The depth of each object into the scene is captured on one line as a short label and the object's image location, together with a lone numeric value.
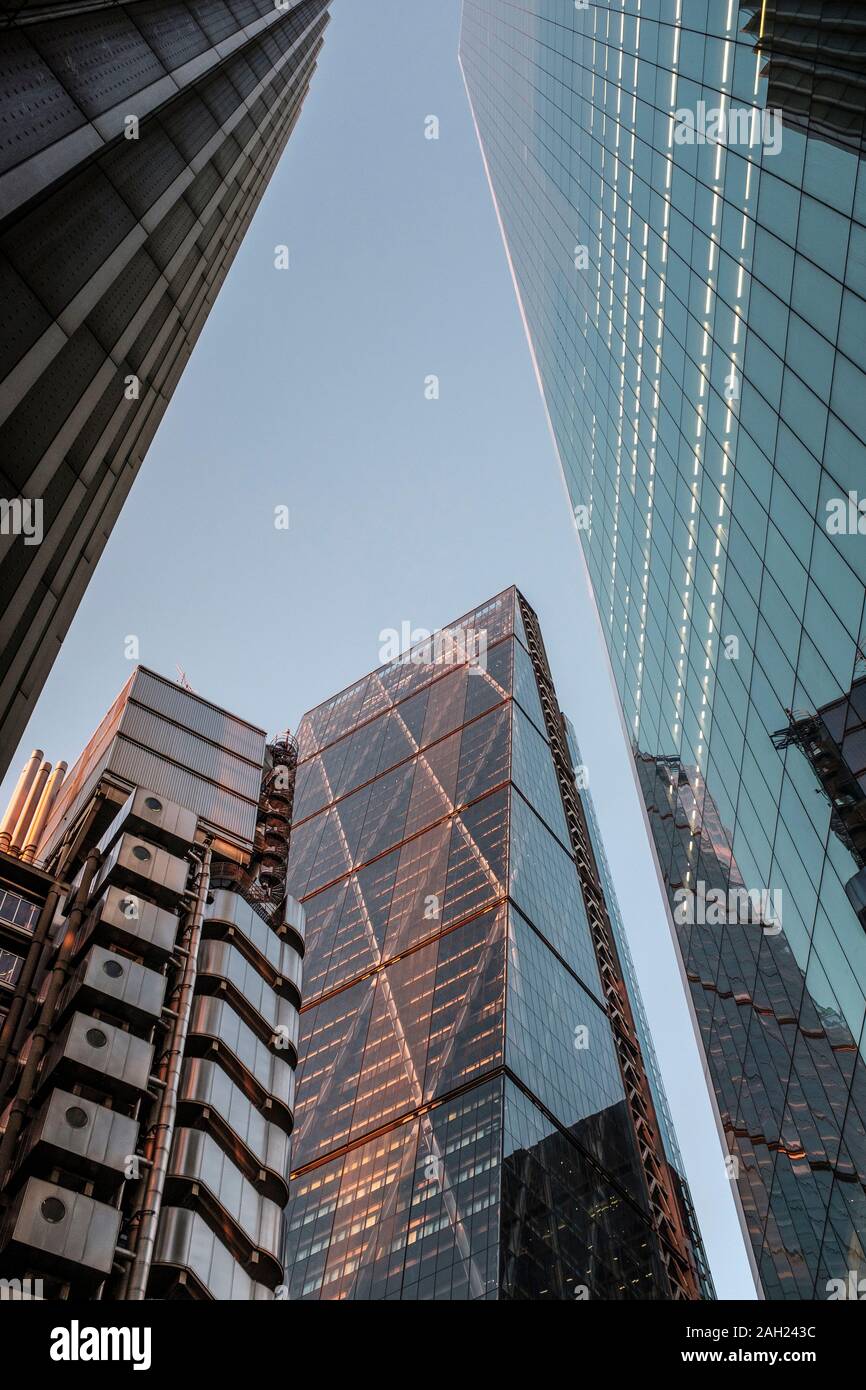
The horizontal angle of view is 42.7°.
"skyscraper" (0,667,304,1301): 27.50
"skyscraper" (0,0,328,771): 11.84
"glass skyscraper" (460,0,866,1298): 20.97
